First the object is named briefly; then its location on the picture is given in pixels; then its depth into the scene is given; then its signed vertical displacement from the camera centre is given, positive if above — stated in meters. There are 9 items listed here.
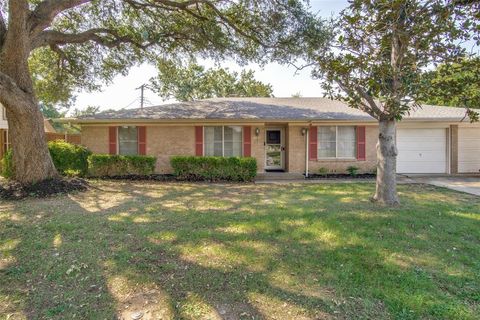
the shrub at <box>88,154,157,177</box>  11.52 -0.35
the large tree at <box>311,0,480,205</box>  4.70 +1.95
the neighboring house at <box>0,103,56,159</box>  15.44 +1.16
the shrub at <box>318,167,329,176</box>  12.64 -0.75
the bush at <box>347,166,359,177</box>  12.55 -0.72
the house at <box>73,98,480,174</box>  12.52 +0.67
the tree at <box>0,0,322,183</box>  8.65 +4.43
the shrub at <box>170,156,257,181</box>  11.36 -0.49
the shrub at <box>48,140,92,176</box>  11.10 -0.06
